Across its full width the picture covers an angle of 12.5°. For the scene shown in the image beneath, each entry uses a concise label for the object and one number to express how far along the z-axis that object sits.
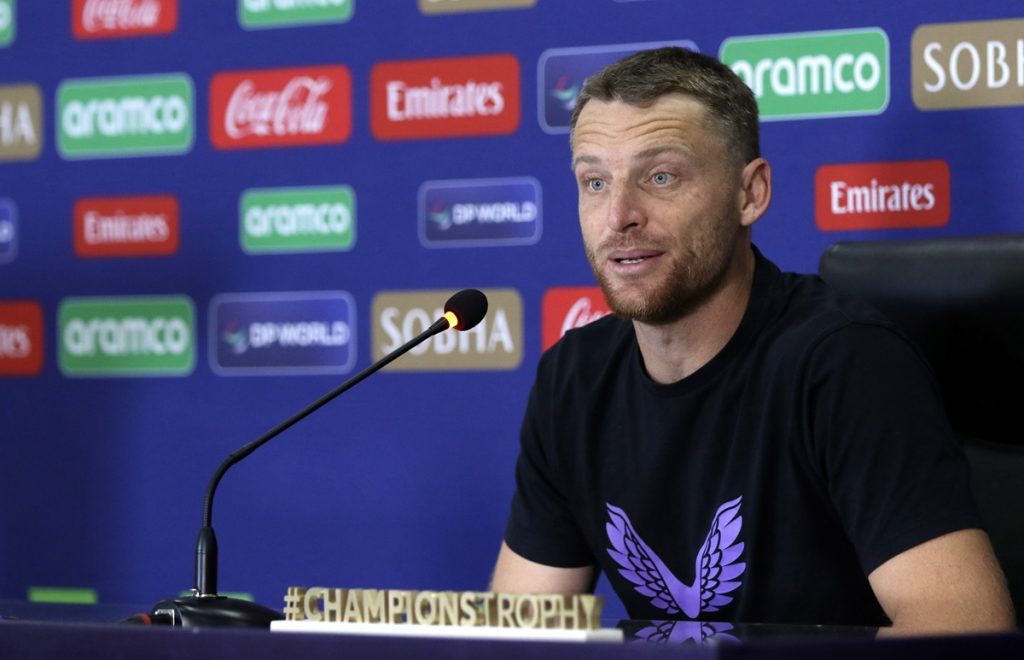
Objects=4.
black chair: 3.79
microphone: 3.55
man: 3.65
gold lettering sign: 3.30
